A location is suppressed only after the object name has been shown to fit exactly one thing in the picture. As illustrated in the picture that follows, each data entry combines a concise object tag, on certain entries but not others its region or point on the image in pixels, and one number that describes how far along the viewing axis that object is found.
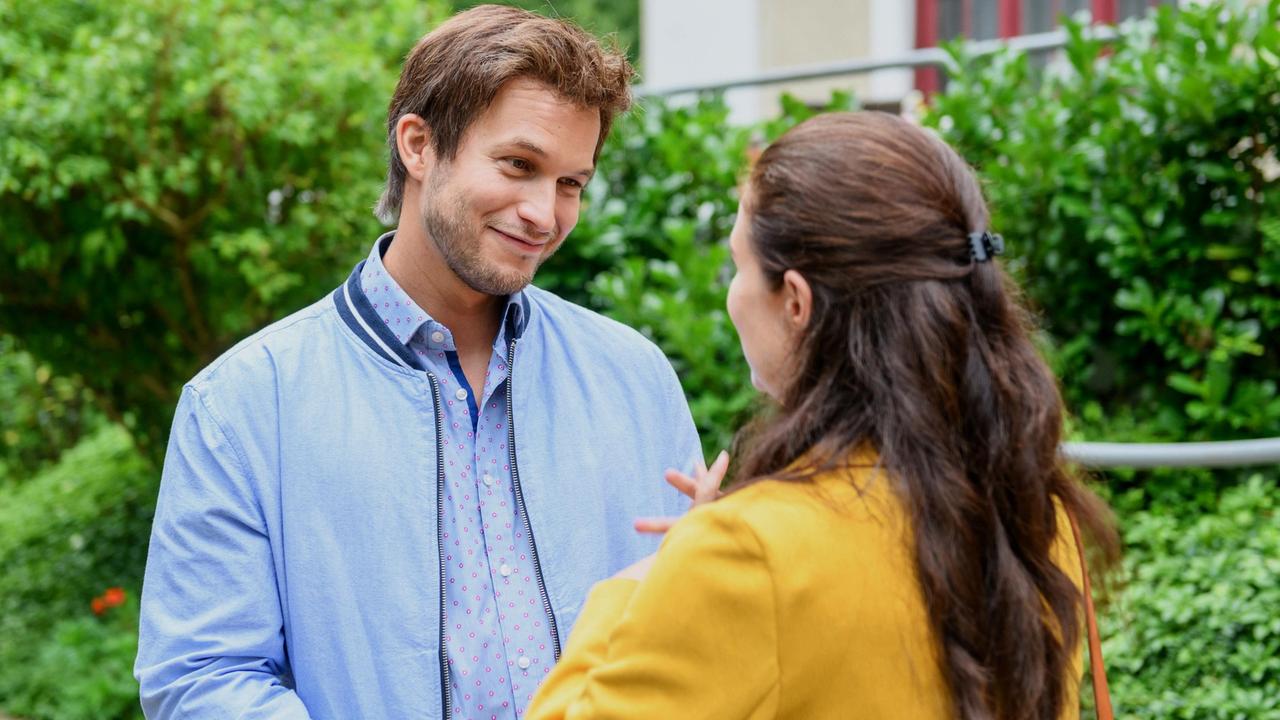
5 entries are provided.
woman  1.52
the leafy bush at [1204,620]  3.75
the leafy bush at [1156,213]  4.65
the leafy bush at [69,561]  5.88
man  2.07
